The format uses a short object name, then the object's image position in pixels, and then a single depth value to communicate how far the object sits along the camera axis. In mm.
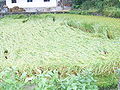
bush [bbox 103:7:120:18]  6088
